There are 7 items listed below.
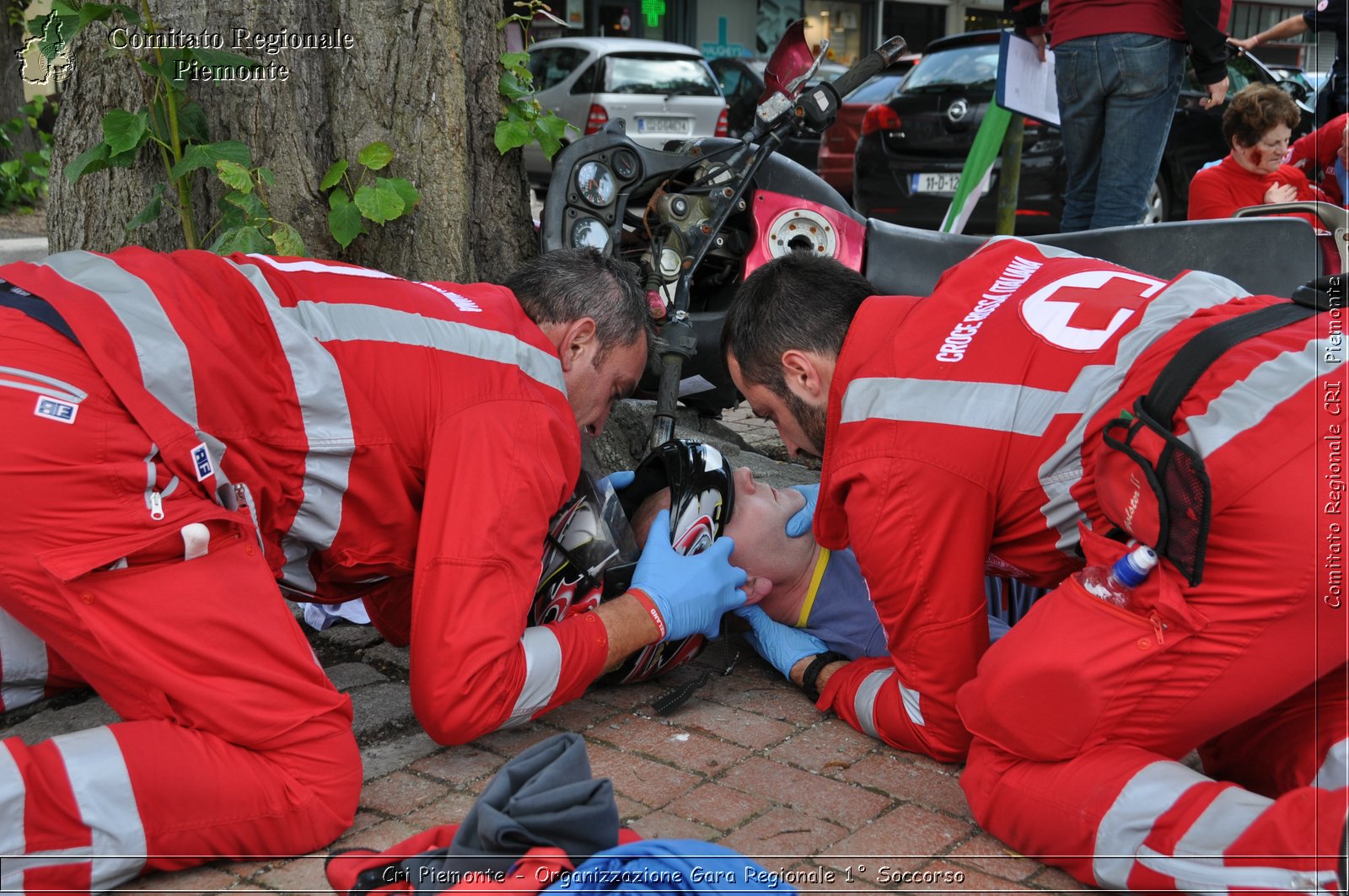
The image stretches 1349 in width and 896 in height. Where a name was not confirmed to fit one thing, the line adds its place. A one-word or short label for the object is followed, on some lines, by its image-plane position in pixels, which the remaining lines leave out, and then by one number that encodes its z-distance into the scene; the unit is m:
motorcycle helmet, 2.91
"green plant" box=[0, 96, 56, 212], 11.02
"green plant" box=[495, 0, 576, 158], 3.84
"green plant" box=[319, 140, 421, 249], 3.48
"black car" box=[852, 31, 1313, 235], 8.20
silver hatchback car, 13.70
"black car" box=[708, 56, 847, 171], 15.38
